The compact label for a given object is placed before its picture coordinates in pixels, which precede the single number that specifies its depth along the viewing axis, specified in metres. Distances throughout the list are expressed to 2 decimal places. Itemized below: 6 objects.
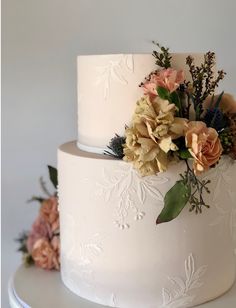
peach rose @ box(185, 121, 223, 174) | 0.89
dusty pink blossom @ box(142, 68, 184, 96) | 0.92
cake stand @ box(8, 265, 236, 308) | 1.05
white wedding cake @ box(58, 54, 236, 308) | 0.97
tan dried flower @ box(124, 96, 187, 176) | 0.90
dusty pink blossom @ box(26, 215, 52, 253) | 1.29
